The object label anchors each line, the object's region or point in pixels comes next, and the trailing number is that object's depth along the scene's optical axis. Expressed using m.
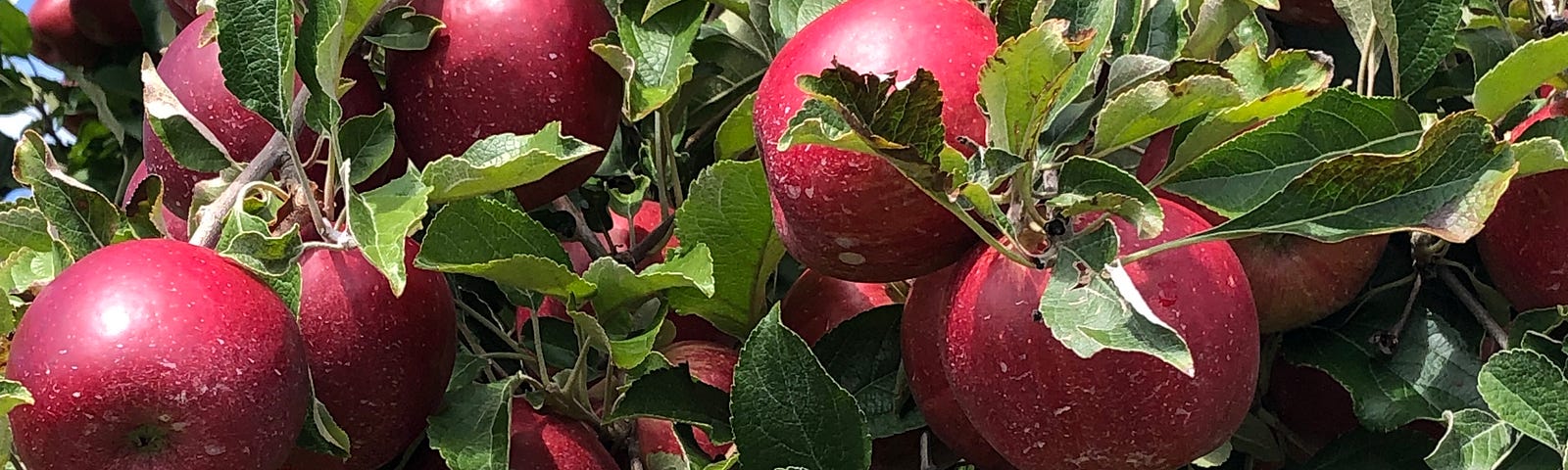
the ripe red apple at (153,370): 0.57
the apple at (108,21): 1.23
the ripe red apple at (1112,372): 0.58
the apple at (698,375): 0.79
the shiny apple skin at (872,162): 0.61
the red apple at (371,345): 0.66
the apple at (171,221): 0.81
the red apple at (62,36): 1.26
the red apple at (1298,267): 0.68
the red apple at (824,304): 0.84
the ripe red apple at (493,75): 0.74
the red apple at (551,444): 0.73
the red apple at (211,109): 0.74
